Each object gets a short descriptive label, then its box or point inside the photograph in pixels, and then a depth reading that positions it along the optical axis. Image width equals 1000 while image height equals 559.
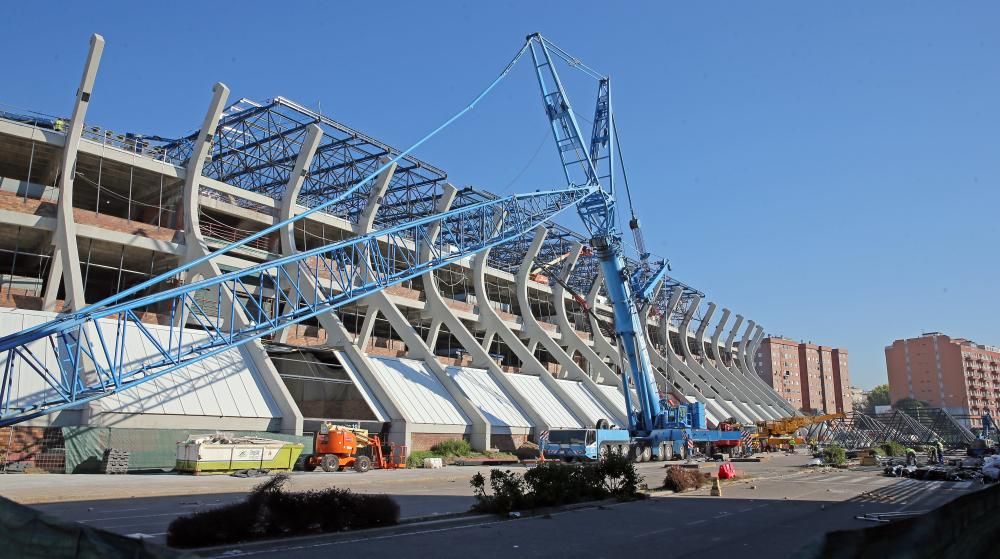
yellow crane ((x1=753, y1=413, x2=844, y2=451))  60.00
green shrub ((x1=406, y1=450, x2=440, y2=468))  33.81
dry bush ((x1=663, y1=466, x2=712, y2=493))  21.67
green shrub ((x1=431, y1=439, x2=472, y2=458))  36.00
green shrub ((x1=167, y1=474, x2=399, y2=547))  10.59
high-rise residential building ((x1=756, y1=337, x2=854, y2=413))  145.75
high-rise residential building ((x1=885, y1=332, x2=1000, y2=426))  149.25
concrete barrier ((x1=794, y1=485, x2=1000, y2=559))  3.27
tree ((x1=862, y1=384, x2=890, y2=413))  182.50
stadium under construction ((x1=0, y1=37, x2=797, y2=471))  28.70
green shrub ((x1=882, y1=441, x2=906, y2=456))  46.09
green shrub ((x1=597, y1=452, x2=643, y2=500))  18.78
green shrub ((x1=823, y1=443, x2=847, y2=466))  37.94
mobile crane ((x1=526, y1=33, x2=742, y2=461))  38.25
